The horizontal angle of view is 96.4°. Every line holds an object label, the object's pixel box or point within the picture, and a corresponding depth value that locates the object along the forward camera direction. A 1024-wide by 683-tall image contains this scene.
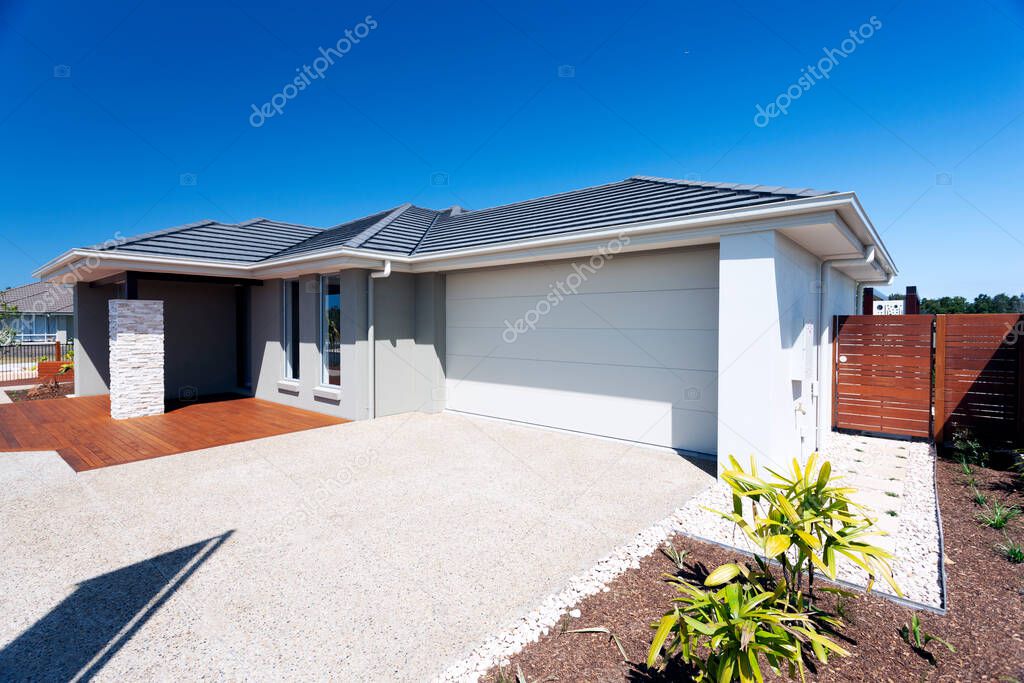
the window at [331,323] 9.36
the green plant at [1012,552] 3.74
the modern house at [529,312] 5.52
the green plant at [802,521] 2.46
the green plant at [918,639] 2.62
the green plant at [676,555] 3.62
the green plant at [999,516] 4.46
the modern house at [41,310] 28.77
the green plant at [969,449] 6.65
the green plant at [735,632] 1.89
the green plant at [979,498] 5.07
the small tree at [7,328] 18.68
